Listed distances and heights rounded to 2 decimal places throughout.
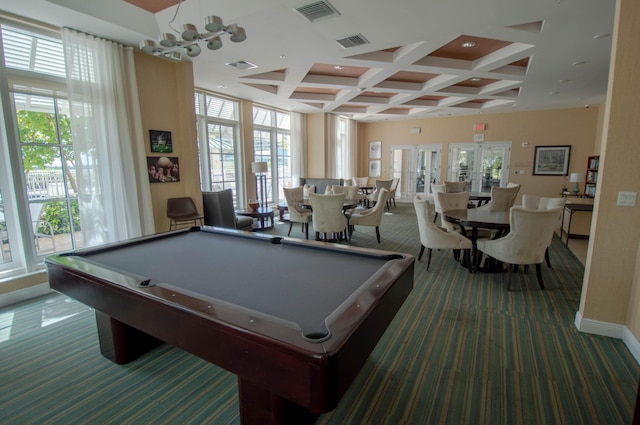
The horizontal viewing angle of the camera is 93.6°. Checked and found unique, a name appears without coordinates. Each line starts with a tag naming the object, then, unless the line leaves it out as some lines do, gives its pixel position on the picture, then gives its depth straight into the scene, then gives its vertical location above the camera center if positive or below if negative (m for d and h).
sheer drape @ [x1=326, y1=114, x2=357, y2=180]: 9.88 +0.76
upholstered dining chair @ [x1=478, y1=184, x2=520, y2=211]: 6.07 -0.60
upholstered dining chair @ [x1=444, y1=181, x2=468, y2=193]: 7.83 -0.49
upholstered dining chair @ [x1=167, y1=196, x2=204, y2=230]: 4.78 -0.67
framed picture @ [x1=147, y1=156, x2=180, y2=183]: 4.61 +0.01
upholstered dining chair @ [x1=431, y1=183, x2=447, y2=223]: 6.22 -0.51
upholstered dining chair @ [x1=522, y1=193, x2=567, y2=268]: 4.49 -0.59
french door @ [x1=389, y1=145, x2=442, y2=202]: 10.90 +0.03
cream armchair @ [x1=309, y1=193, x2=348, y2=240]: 5.00 -0.76
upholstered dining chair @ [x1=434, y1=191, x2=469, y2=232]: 5.48 -0.60
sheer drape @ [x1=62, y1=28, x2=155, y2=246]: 3.69 +0.43
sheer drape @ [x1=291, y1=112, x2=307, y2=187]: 9.28 +0.73
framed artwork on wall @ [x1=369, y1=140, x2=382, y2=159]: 11.81 +0.75
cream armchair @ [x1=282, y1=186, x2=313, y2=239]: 5.97 -0.85
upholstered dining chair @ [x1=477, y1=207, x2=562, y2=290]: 3.27 -0.79
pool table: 1.07 -0.66
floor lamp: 7.07 +0.02
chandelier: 2.35 +1.12
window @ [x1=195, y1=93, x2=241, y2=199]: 6.58 +0.65
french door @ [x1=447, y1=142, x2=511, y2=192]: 9.88 +0.12
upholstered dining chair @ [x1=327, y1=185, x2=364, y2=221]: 7.47 -0.56
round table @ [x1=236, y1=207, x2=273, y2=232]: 6.36 -0.99
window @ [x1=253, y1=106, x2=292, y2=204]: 8.16 +0.66
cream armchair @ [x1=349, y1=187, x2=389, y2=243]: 5.51 -0.89
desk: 5.25 -0.73
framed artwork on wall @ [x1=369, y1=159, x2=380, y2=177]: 11.96 +0.01
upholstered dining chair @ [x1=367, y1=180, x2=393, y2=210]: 8.98 -0.54
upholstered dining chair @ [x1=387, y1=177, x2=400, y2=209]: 9.42 -0.71
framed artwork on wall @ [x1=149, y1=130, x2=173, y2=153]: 4.58 +0.44
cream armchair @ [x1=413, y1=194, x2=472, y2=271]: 3.99 -0.90
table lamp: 8.07 -0.35
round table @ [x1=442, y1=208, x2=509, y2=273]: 3.72 -0.68
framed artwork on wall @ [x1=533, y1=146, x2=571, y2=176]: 9.08 +0.18
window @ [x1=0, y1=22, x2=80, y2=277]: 3.35 +0.20
